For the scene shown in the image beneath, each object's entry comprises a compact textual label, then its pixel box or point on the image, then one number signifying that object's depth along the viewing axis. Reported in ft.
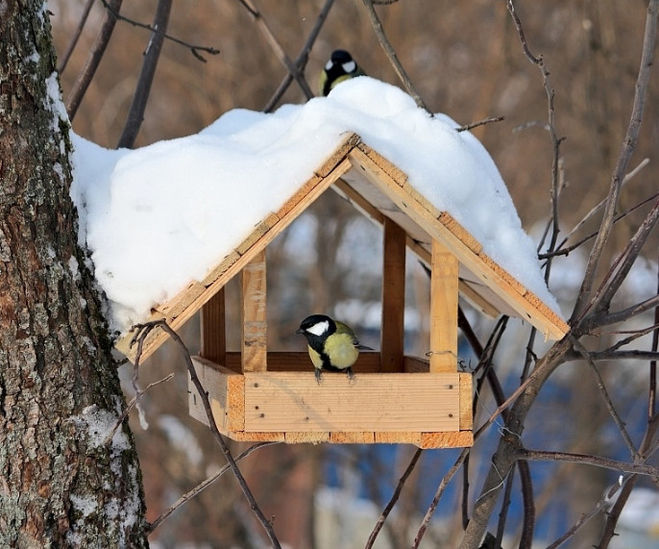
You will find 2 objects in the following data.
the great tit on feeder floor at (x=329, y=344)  16.16
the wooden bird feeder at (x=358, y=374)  14.29
